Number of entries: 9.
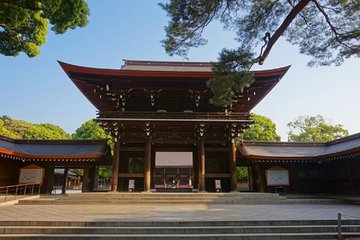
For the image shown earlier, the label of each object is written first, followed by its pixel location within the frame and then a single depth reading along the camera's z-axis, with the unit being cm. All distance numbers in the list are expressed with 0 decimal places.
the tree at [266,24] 798
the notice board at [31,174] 1761
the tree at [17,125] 5201
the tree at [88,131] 3950
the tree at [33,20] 782
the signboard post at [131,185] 1678
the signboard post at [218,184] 1662
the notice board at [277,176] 1800
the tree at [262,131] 3728
